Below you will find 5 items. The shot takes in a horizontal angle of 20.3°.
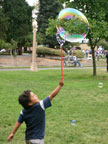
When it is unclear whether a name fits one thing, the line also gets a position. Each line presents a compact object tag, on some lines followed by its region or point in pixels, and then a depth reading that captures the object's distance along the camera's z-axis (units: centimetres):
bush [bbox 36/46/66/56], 3984
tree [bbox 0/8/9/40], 4028
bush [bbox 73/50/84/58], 4055
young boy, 382
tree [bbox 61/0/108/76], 1669
